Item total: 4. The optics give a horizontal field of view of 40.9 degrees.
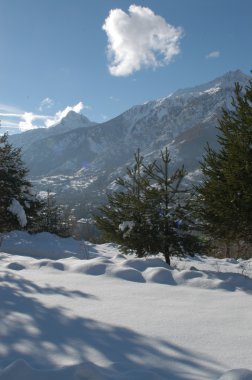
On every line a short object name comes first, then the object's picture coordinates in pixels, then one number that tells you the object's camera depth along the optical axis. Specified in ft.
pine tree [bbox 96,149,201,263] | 37.42
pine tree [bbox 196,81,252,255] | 27.86
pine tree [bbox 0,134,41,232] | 49.19
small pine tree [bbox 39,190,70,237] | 111.96
